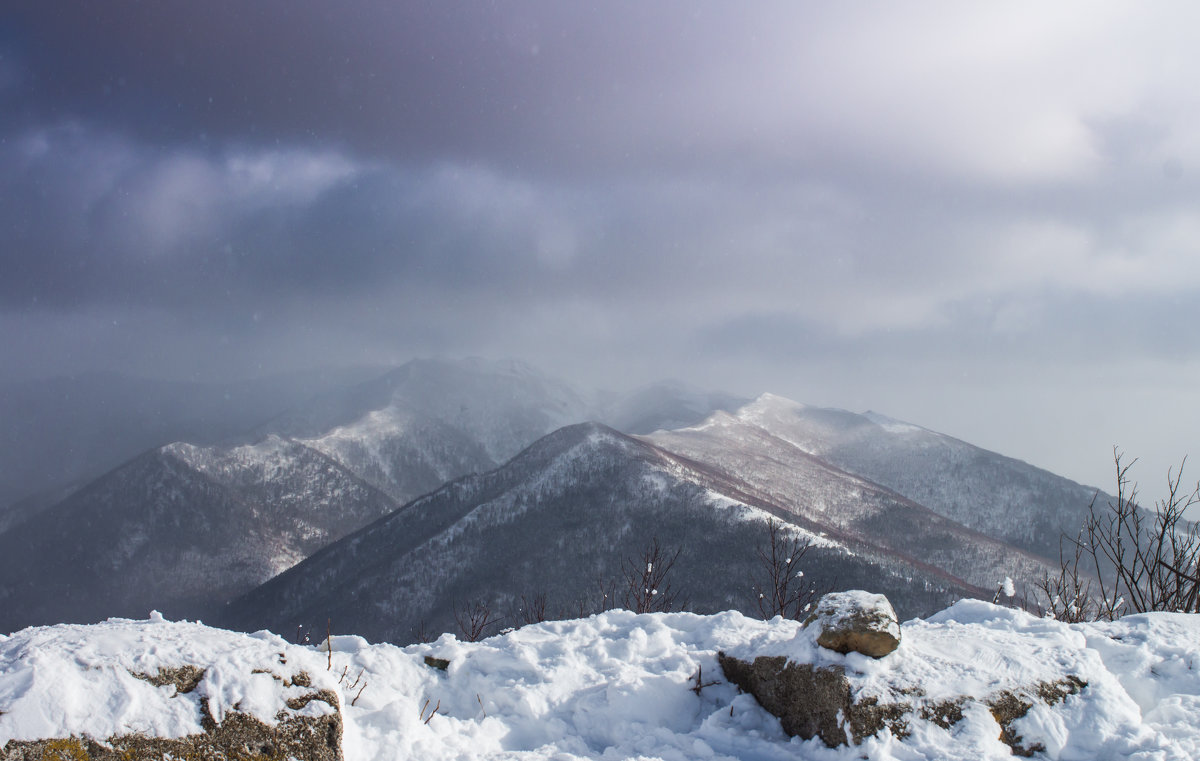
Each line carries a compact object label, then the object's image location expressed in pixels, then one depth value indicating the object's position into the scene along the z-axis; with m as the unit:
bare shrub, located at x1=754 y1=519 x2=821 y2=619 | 91.06
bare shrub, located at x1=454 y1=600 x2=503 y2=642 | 97.16
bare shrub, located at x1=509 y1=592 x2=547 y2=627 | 102.21
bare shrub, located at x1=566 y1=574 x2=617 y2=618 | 101.78
